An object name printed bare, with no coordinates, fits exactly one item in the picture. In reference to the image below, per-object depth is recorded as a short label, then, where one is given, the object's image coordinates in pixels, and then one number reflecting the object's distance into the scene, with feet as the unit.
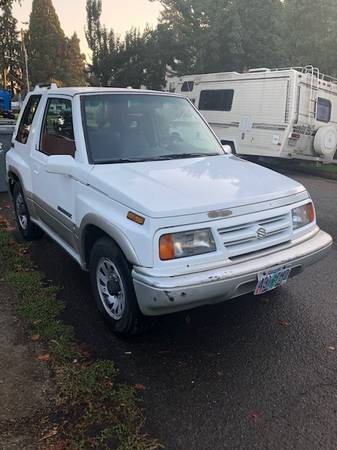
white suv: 9.95
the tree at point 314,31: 48.06
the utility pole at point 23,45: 139.54
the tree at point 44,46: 157.48
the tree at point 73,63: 165.21
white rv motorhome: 39.73
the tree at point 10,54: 151.68
